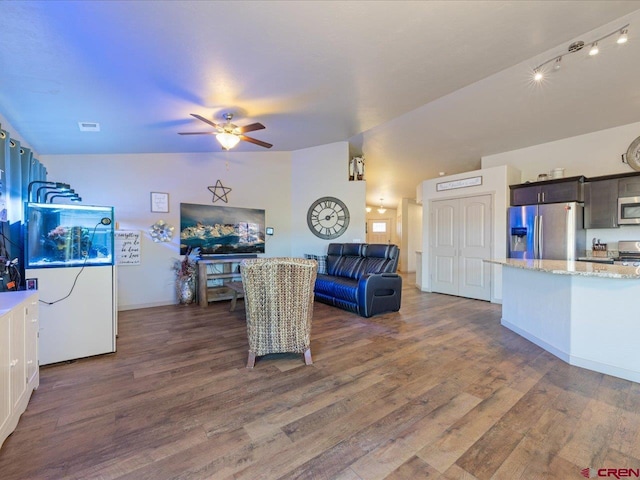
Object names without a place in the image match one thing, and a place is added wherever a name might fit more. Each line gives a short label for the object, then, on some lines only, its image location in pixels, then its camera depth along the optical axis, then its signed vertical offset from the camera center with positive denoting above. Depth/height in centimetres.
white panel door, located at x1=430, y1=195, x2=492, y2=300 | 531 -18
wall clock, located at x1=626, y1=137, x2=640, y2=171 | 417 +130
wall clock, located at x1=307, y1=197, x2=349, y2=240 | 588 +43
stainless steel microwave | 405 +42
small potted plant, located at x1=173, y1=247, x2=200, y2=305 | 492 -76
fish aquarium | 250 +1
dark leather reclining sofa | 414 -73
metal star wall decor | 543 +94
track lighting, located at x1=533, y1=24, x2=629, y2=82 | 259 +200
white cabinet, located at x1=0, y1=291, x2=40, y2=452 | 155 -78
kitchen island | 232 -73
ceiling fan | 338 +133
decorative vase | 493 -96
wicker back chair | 248 -62
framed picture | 483 +62
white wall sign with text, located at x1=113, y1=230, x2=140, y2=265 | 457 -18
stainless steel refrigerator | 440 +11
